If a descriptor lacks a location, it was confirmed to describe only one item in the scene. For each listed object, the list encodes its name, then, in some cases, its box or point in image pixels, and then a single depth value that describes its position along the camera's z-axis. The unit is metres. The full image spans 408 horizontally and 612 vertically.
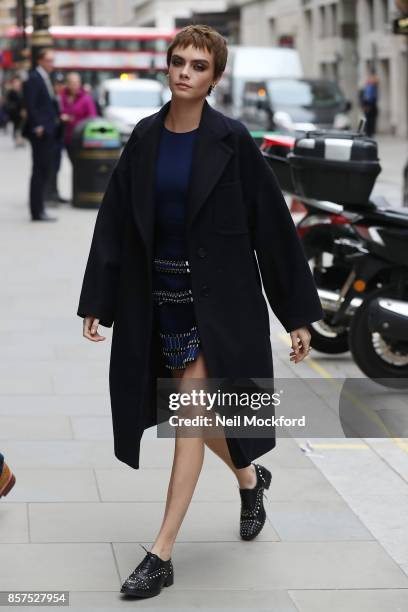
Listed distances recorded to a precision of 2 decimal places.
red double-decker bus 51.62
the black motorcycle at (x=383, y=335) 7.57
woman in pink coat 19.56
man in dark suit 16.11
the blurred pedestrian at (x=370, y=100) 41.16
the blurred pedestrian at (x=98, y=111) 22.18
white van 33.94
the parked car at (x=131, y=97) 31.16
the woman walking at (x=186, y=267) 4.47
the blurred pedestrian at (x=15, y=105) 32.47
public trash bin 18.61
